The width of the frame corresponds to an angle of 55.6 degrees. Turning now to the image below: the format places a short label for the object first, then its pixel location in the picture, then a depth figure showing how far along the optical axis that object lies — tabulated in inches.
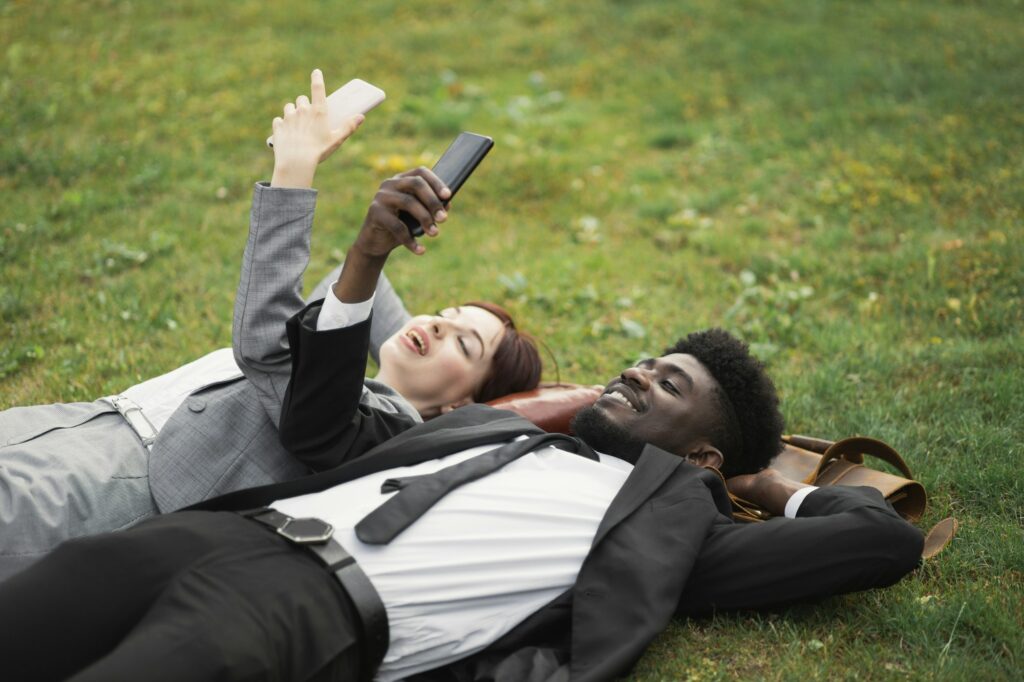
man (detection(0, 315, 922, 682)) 113.7
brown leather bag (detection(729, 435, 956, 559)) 163.6
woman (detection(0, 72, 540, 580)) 146.3
